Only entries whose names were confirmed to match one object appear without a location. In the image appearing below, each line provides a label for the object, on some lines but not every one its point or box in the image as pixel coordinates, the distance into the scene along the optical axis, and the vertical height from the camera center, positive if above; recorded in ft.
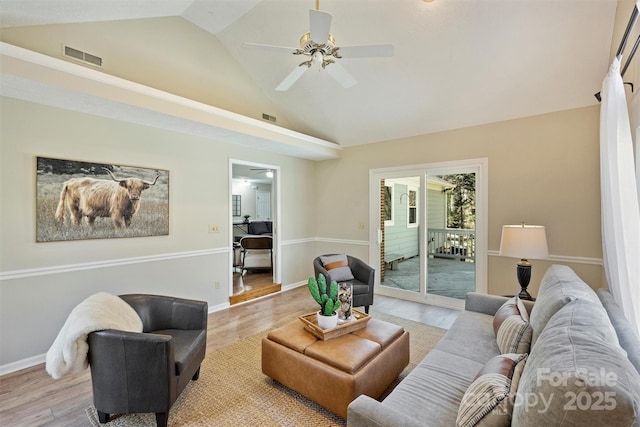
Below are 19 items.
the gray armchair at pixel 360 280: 12.48 -3.16
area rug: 6.55 -4.80
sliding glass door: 13.56 -0.93
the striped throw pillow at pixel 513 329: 5.70 -2.55
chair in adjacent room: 19.47 -2.74
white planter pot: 7.61 -2.91
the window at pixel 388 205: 16.42 +0.48
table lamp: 9.53 -1.02
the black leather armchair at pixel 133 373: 5.90 -3.39
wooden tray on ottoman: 7.49 -3.15
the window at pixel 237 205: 31.30 +0.88
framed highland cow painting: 9.26 +0.48
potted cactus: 7.61 -2.43
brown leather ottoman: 6.25 -3.58
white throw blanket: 5.72 -2.54
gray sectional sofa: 2.65 -1.92
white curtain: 5.78 +0.27
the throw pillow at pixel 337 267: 13.17 -2.57
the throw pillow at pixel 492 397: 3.52 -2.44
